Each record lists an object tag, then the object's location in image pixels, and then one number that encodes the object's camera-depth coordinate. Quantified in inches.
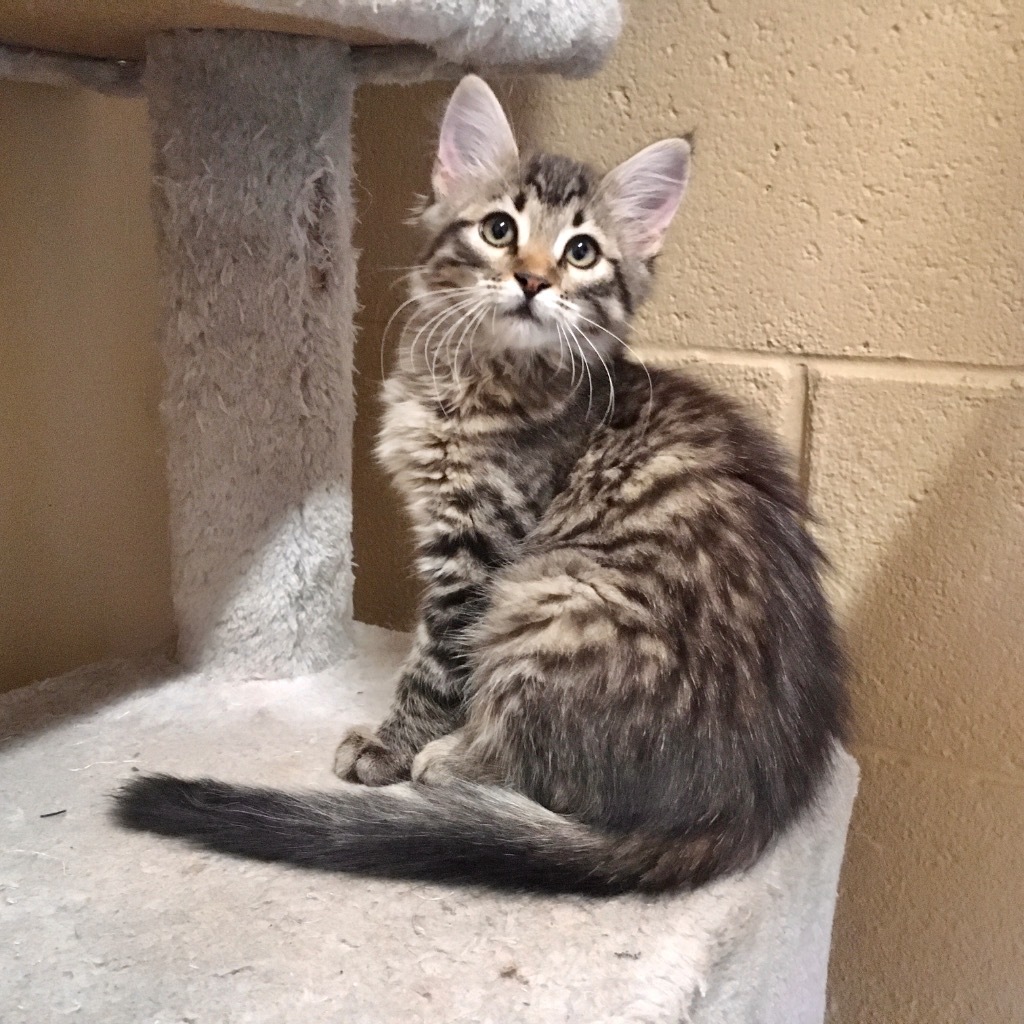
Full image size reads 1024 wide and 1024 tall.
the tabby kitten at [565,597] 17.6
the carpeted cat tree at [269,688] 15.7
